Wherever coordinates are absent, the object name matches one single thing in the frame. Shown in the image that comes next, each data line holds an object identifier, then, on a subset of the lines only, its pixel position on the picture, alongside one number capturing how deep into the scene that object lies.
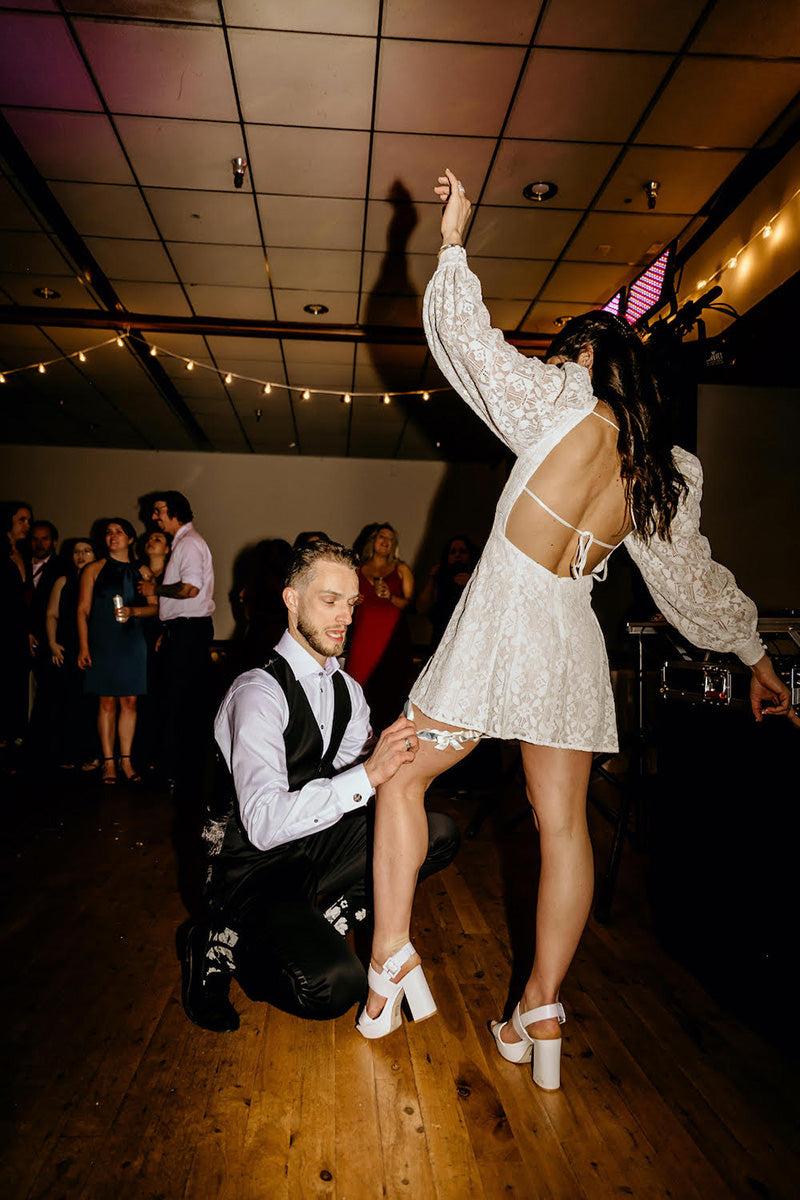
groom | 1.40
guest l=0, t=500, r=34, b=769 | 4.40
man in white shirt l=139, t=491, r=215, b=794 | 4.14
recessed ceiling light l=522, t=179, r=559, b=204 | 3.80
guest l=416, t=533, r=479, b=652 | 4.42
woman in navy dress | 4.40
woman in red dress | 4.34
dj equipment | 1.52
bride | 1.26
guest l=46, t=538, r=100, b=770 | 4.75
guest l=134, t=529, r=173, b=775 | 4.74
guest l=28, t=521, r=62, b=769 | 4.92
